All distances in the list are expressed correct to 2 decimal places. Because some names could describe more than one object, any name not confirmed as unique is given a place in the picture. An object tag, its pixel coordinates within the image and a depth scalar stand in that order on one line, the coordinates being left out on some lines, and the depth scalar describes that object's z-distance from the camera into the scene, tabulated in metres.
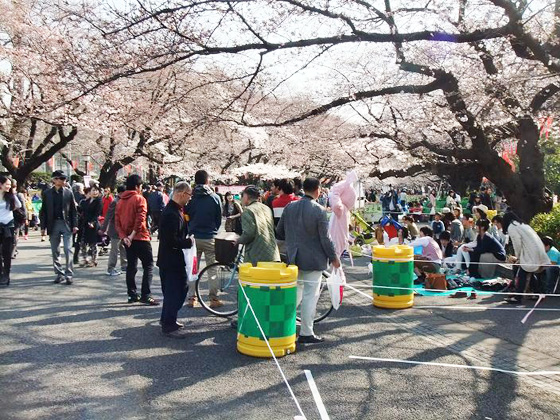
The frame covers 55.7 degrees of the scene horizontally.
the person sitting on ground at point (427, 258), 9.70
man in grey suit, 5.66
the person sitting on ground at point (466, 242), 10.18
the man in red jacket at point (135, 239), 7.42
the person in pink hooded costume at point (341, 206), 7.77
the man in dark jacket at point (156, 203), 12.81
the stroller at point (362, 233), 16.06
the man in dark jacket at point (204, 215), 7.24
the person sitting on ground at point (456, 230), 12.49
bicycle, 6.91
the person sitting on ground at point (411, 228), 13.22
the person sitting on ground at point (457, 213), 14.68
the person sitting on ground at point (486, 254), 9.80
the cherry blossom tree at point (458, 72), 7.43
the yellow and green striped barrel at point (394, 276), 7.50
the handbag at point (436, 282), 9.16
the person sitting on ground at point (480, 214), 10.05
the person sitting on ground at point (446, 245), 11.27
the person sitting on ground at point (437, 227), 13.69
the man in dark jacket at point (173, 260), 5.88
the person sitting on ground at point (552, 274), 8.15
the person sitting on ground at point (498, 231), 11.15
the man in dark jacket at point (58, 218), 8.82
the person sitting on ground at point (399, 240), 11.95
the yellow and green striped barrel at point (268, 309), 5.13
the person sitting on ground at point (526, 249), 7.80
